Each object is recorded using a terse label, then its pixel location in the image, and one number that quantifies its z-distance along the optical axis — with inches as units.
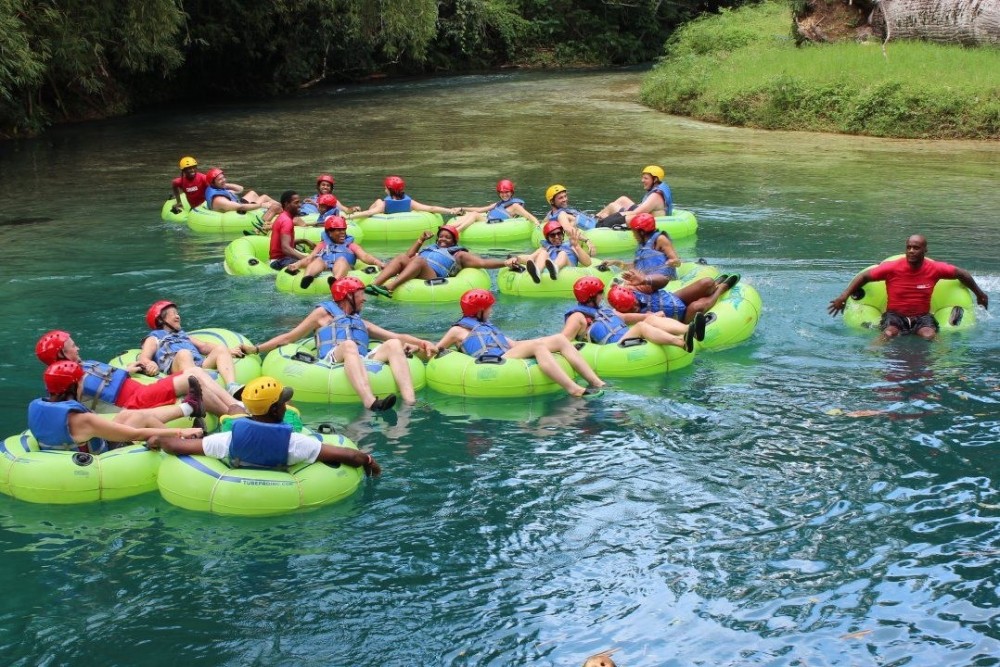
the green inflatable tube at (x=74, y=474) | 302.8
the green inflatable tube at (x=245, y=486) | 295.9
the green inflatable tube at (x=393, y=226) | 623.5
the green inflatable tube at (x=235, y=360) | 380.2
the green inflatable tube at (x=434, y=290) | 497.7
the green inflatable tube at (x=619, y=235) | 576.1
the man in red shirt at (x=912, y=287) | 420.8
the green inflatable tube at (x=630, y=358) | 392.2
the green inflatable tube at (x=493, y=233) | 609.3
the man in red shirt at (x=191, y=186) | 679.1
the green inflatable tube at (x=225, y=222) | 646.5
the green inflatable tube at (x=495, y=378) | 378.9
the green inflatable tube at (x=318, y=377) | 377.1
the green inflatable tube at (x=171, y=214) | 676.1
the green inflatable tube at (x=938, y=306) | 426.6
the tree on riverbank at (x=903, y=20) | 933.8
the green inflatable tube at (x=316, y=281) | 510.6
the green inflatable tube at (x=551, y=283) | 507.5
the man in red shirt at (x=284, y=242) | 545.3
